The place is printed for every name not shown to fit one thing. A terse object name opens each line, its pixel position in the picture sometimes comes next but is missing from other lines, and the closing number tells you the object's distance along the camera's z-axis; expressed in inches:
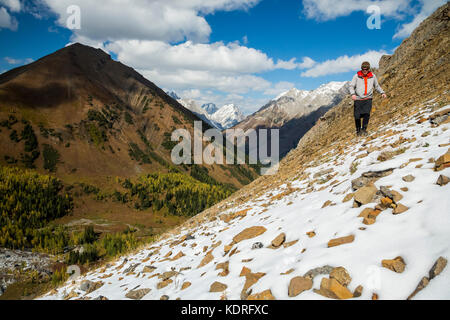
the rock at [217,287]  231.4
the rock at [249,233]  334.0
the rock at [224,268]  260.5
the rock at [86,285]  425.0
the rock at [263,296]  183.9
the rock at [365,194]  253.9
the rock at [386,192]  230.6
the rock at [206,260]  335.0
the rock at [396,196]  222.4
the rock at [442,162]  231.9
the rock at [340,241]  205.2
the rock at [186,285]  279.0
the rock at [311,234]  247.2
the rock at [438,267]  134.3
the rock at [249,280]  203.6
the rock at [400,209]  206.0
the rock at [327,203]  306.5
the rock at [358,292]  152.7
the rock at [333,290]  156.6
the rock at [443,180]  209.6
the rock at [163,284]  310.6
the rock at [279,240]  270.6
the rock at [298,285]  175.2
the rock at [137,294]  307.7
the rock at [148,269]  400.3
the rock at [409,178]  242.5
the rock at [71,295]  402.4
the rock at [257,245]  287.8
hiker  520.7
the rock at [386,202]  225.2
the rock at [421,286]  133.9
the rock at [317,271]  181.0
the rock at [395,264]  151.9
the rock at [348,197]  285.8
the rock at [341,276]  164.4
